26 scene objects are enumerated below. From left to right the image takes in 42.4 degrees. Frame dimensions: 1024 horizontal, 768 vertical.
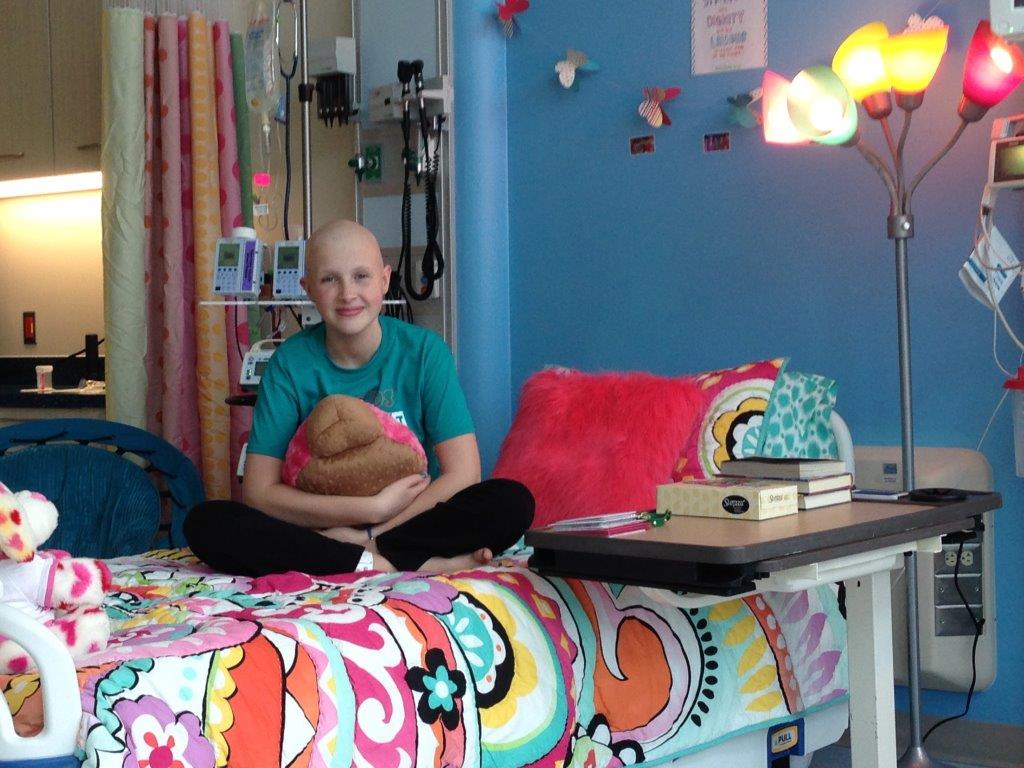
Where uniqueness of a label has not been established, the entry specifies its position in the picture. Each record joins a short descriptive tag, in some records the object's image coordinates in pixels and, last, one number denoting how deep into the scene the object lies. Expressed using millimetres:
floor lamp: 2498
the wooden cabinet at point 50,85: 4488
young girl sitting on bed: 2447
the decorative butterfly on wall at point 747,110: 3178
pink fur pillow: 2725
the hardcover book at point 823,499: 2107
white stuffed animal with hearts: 1702
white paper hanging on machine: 2738
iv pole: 3852
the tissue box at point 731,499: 1983
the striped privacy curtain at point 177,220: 3902
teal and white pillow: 2746
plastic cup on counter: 4527
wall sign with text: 3188
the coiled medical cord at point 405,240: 3715
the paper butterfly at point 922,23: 2824
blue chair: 3395
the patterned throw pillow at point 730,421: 2729
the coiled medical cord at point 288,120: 3942
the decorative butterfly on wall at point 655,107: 3332
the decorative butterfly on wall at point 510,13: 3566
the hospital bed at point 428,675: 1594
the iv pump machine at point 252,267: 3564
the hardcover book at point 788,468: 2160
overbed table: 1768
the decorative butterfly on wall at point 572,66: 3477
